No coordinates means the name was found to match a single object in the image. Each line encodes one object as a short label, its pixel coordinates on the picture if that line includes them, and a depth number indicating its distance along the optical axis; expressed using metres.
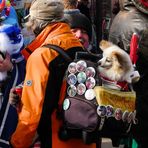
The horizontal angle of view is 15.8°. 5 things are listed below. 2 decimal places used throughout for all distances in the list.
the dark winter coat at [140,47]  4.27
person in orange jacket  3.47
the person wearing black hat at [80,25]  5.18
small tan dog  3.39
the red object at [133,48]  3.82
